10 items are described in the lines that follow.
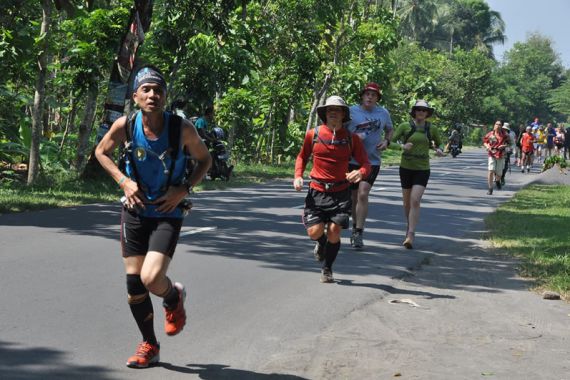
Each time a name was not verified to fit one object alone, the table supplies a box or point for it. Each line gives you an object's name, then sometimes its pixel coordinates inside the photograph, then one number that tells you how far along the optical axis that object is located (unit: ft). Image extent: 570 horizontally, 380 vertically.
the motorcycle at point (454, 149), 155.33
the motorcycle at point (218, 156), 65.42
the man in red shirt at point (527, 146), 110.11
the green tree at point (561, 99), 314.35
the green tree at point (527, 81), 319.06
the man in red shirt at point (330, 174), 27.45
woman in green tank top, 36.35
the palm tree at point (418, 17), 293.23
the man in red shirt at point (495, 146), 70.85
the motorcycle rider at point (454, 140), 152.87
